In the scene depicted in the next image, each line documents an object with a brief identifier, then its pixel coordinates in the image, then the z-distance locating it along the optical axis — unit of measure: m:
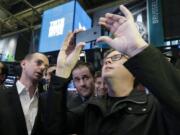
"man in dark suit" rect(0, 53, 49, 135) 0.81
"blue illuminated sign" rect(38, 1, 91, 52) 1.73
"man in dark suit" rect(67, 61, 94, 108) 1.07
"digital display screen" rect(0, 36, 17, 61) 3.47
